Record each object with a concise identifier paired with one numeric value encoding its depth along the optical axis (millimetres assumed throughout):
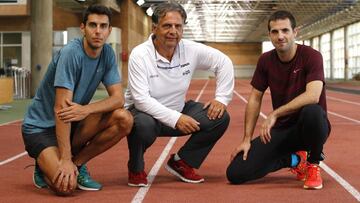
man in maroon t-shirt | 5078
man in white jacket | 5090
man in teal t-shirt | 4715
